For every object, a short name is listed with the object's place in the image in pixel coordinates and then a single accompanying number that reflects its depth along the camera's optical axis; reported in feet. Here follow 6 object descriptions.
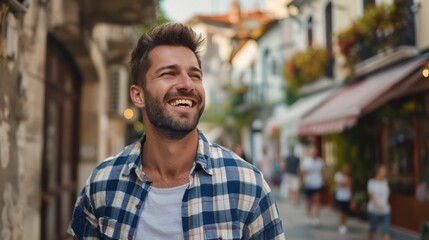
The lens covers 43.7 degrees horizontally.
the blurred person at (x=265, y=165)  65.49
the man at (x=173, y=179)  6.78
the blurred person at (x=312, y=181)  42.06
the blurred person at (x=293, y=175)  54.49
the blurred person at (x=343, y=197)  35.81
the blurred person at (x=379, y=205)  29.17
